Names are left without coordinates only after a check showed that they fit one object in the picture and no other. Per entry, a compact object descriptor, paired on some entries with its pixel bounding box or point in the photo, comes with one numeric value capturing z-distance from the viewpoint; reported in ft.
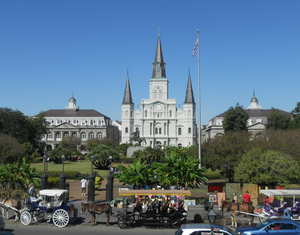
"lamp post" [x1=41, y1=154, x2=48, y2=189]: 69.21
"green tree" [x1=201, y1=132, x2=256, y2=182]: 94.63
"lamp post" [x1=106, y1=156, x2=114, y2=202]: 64.99
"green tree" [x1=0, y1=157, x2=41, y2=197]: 70.54
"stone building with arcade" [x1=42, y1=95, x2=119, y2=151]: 350.43
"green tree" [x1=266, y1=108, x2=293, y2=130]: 199.37
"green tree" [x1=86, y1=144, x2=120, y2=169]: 141.81
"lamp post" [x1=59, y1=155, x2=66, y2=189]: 67.82
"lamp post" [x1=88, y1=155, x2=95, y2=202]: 64.18
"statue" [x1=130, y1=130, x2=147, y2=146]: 228.02
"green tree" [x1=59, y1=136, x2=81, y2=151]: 273.29
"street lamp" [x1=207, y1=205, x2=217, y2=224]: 41.29
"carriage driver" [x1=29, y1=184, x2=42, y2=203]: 49.71
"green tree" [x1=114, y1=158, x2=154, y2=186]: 67.05
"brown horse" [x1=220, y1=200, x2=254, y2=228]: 46.74
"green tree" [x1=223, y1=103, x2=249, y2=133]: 228.02
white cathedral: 329.93
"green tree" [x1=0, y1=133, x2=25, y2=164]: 132.16
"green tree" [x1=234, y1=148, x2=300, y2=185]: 71.56
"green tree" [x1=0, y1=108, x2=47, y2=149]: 185.26
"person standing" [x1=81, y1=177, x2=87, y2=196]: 77.10
